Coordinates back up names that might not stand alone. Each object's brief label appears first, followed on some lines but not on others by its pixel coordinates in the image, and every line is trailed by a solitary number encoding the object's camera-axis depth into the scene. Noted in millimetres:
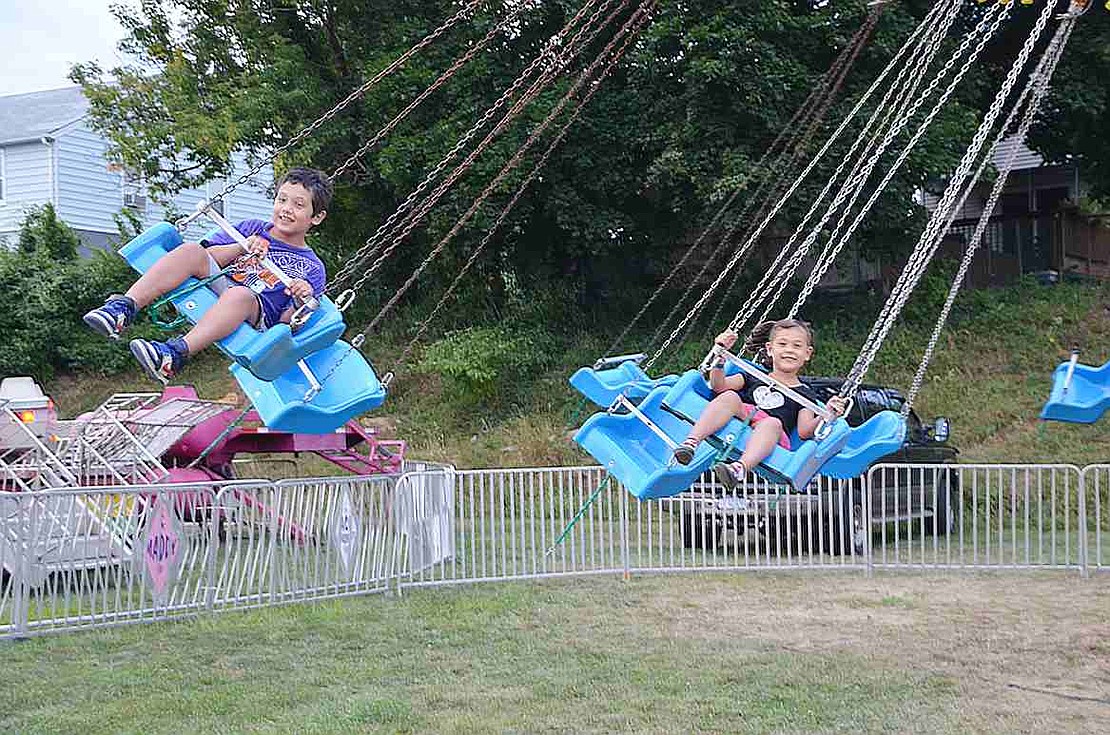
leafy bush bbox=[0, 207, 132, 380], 25172
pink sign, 10102
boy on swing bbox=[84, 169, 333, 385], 4363
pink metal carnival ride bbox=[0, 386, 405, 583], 9562
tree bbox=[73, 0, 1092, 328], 19609
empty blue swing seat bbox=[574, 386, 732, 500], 6668
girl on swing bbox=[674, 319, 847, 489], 6453
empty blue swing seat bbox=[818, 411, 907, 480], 6859
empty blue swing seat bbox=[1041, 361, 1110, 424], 7586
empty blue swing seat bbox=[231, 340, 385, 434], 4727
